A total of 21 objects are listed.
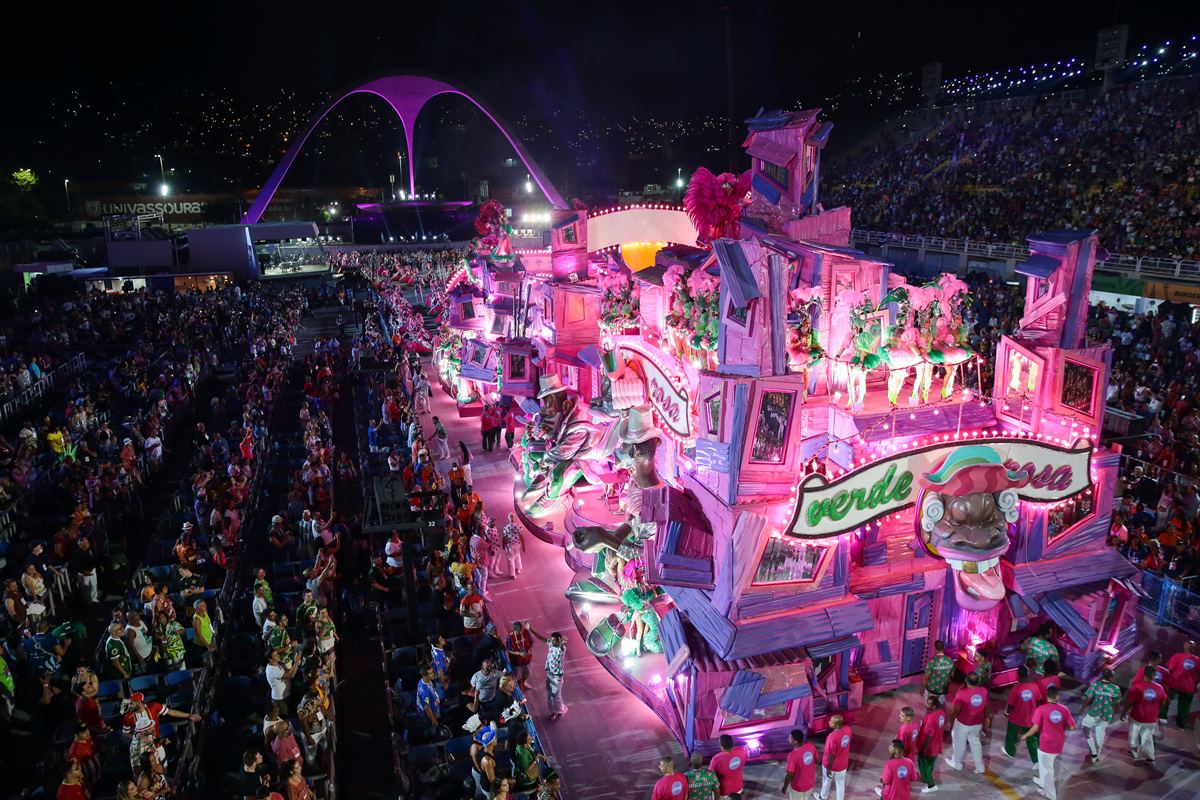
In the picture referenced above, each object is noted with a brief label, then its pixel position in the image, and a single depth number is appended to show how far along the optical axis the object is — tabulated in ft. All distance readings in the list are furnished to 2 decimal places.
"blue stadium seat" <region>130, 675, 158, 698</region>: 33.37
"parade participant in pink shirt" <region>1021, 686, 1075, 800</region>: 28.37
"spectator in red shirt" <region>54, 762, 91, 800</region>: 25.85
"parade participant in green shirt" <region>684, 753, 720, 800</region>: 26.02
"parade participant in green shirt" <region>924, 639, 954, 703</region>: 32.60
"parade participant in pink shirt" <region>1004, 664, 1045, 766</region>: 30.12
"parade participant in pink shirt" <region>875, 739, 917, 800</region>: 26.25
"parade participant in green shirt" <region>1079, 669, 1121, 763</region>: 30.40
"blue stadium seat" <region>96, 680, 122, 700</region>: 33.27
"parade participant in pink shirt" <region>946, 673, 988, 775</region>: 30.27
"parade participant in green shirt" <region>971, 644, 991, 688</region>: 31.96
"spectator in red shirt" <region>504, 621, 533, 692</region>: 36.76
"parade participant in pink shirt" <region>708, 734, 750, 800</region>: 27.09
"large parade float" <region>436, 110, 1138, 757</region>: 30.37
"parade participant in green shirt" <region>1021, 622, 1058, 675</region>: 33.76
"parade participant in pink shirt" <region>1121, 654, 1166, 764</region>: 30.12
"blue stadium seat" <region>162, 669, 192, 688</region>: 33.71
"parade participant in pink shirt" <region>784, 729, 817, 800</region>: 27.50
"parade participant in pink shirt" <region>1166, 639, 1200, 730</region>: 32.12
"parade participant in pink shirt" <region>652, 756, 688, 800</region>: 25.58
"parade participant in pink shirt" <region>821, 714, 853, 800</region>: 28.22
